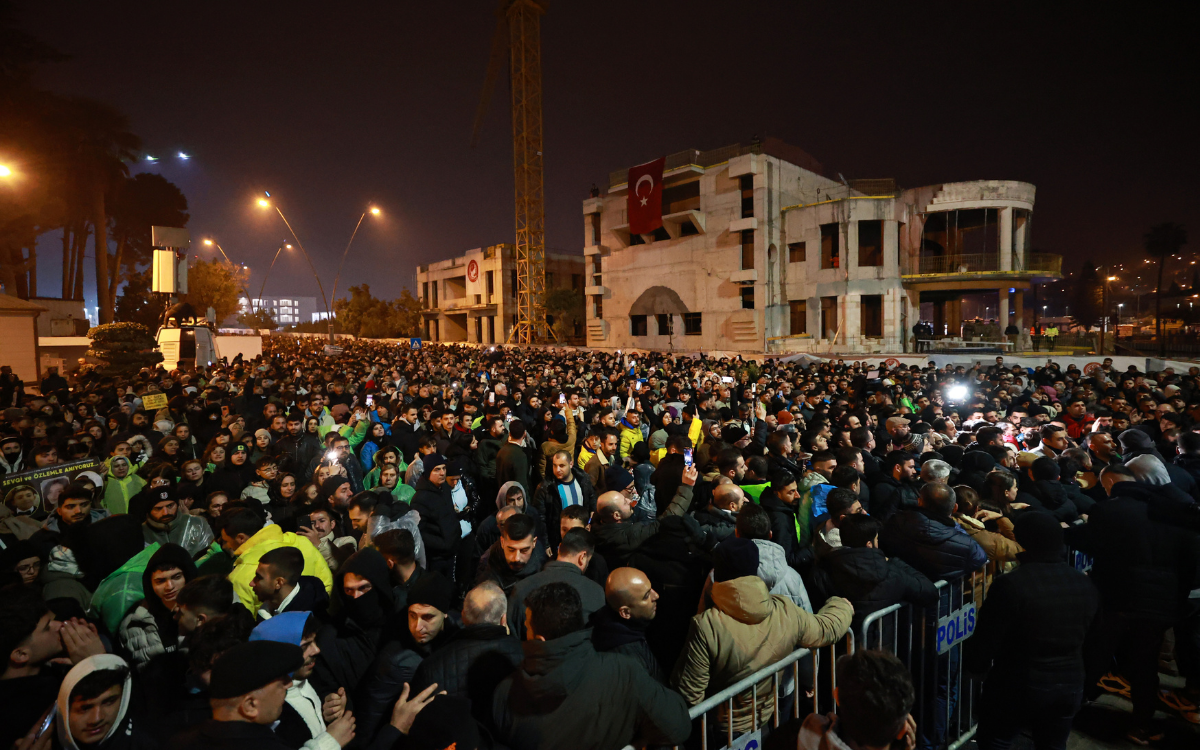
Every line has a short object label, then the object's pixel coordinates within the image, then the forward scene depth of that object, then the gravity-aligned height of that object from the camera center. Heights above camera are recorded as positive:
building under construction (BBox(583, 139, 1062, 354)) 31.69 +5.74
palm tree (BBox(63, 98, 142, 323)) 35.97 +12.98
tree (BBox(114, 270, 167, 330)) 38.62 +3.62
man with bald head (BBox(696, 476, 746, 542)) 4.24 -1.20
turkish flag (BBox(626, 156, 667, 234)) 39.03 +10.67
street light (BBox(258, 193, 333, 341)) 26.27 +6.95
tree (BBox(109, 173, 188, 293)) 43.09 +11.19
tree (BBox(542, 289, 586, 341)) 49.91 +3.79
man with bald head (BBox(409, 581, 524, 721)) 2.51 -1.36
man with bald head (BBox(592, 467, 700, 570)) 3.99 -1.25
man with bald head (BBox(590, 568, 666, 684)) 2.82 -1.30
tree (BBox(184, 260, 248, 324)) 52.12 +6.35
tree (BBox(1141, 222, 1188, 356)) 49.94 +9.22
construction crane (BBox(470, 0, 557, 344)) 53.25 +18.37
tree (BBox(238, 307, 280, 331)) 75.63 +5.13
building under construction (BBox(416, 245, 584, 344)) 56.66 +6.70
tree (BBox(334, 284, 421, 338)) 69.06 +4.75
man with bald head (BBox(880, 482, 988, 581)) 3.70 -1.26
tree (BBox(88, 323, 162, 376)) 20.91 +0.31
